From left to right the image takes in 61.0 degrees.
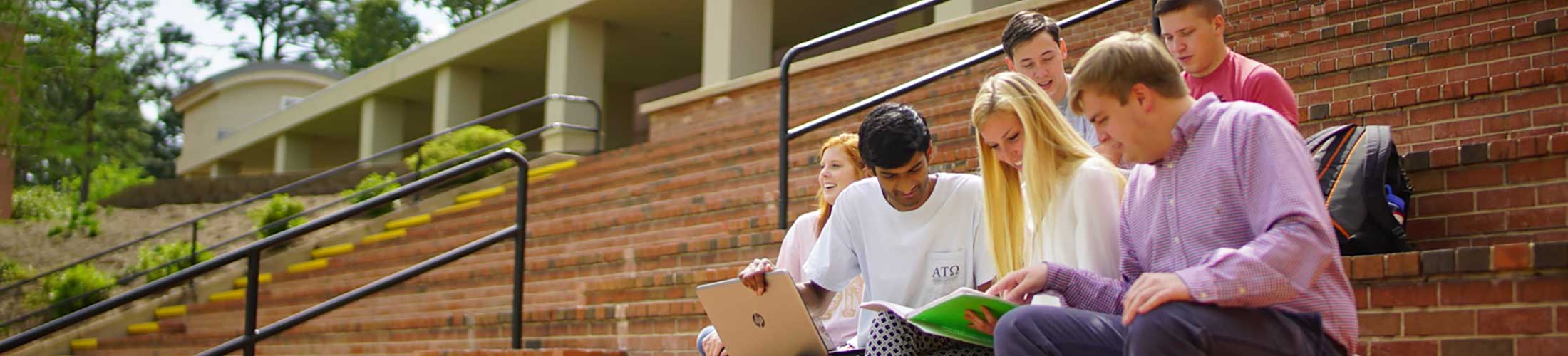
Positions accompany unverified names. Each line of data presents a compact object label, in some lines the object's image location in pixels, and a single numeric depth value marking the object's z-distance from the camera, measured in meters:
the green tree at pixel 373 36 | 33.22
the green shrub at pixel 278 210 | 12.38
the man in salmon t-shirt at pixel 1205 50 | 3.58
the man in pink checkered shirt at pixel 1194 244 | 1.99
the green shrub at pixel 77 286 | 10.88
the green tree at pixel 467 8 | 30.27
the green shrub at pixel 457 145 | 13.00
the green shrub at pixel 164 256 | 11.53
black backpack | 3.30
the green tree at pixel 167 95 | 39.97
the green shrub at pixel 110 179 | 27.48
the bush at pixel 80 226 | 14.76
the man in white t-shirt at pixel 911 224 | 2.96
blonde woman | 2.61
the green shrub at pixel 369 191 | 12.11
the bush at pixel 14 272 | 12.07
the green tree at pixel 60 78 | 10.27
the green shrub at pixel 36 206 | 17.06
